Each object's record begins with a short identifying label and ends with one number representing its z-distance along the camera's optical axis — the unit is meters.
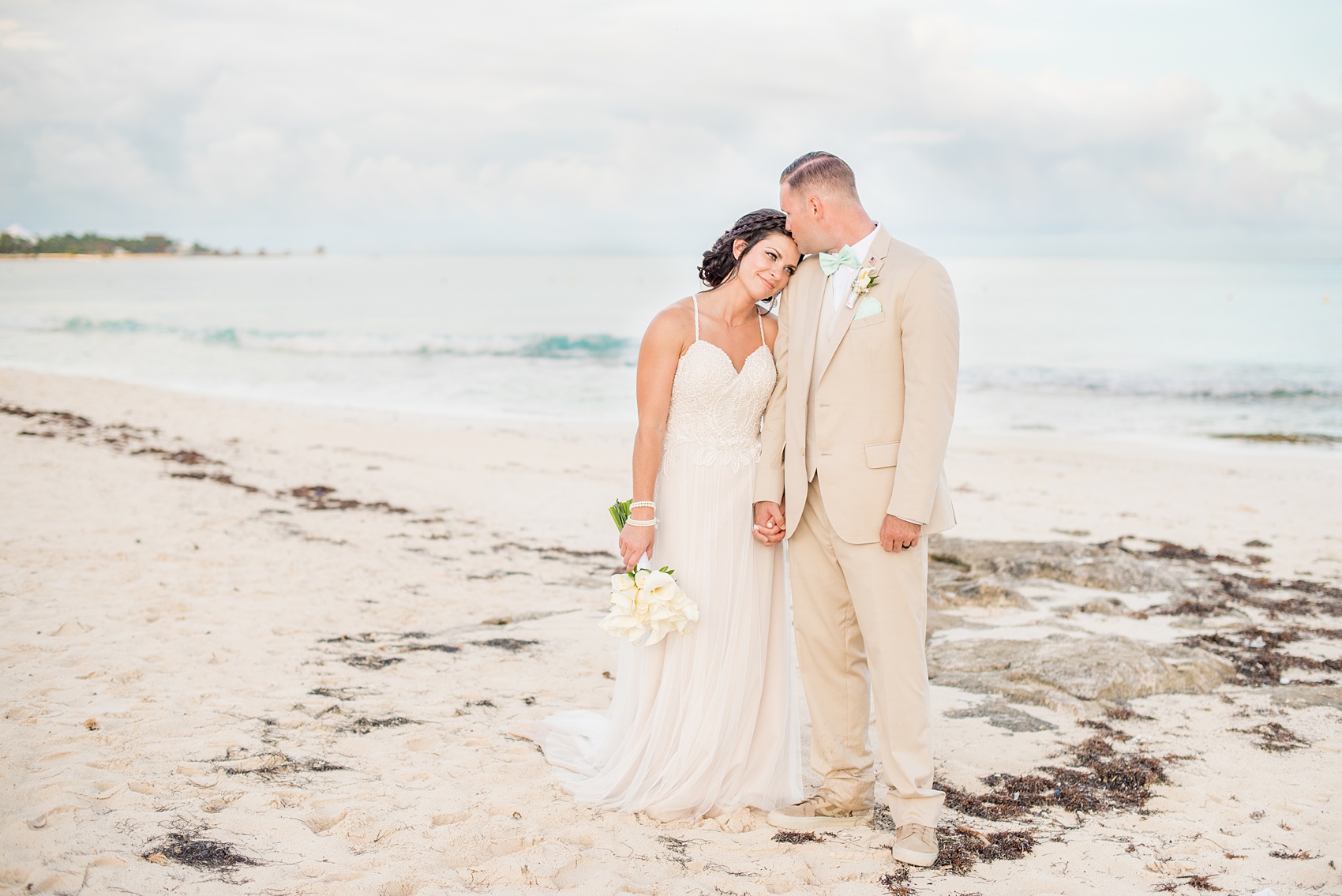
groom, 3.07
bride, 3.48
